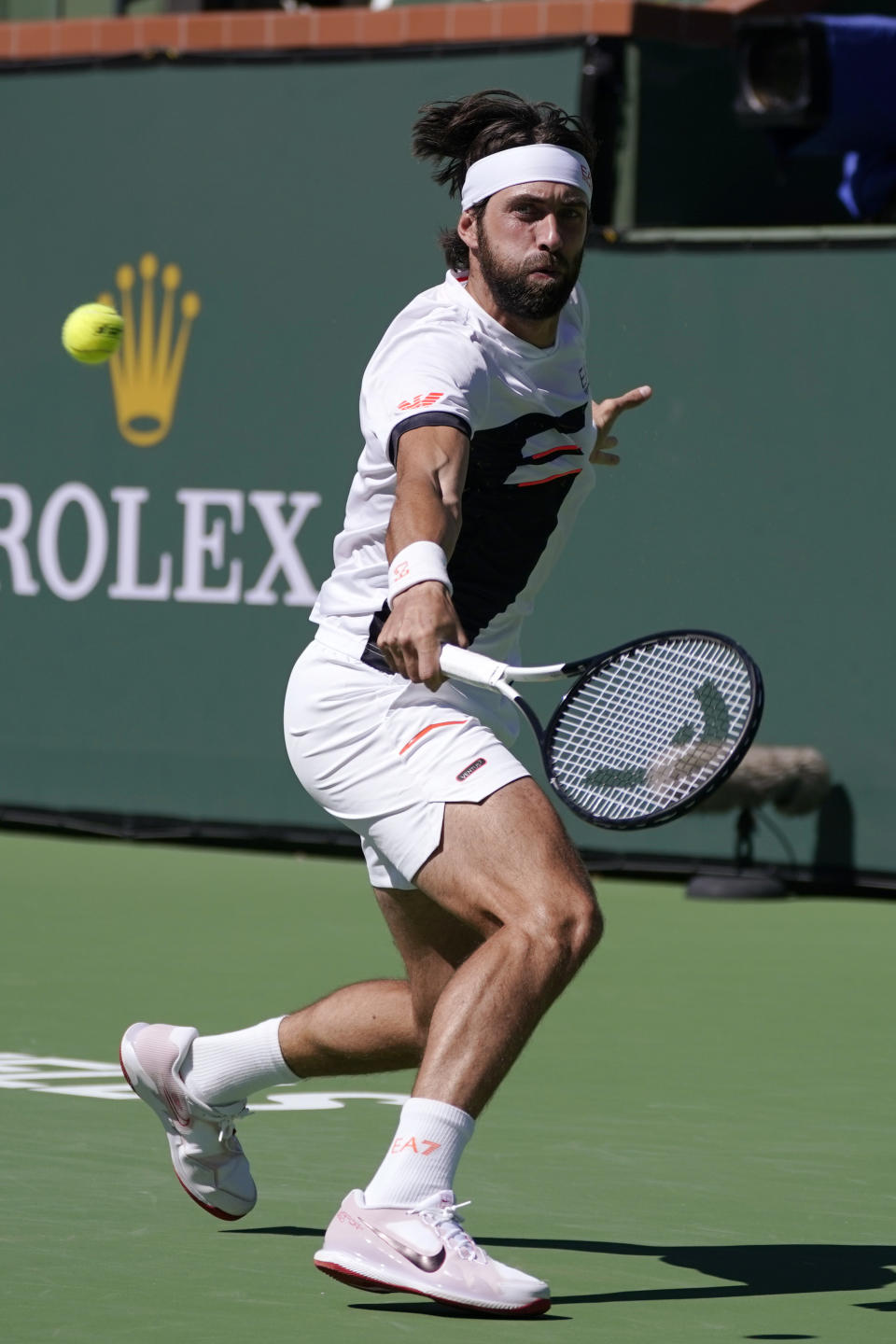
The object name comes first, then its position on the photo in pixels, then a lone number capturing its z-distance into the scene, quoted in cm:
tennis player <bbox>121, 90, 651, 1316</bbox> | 814
